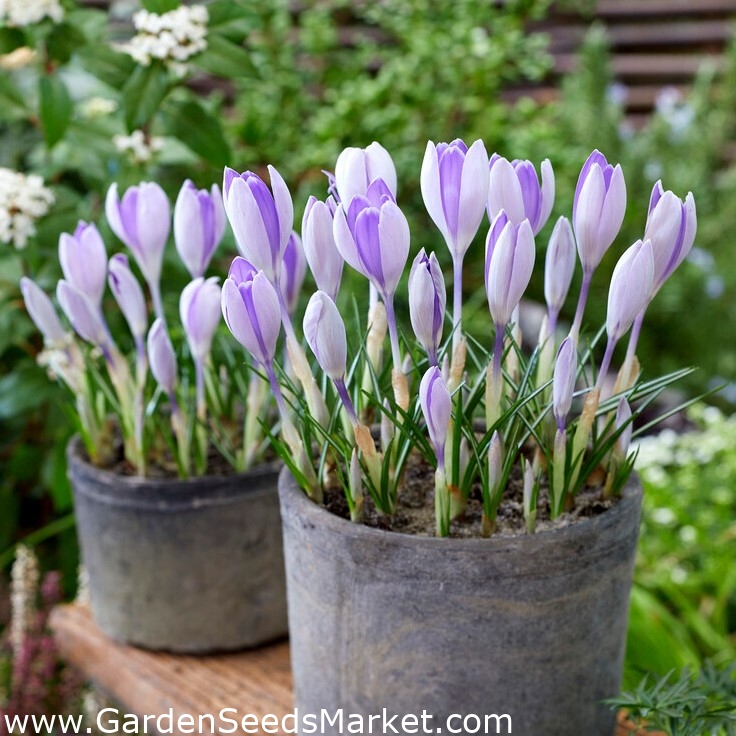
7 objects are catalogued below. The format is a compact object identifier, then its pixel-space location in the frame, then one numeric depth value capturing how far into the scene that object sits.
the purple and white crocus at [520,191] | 0.76
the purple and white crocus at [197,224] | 0.87
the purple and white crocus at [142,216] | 0.89
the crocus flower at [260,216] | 0.74
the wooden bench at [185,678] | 0.94
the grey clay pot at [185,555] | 0.95
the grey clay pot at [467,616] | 0.77
